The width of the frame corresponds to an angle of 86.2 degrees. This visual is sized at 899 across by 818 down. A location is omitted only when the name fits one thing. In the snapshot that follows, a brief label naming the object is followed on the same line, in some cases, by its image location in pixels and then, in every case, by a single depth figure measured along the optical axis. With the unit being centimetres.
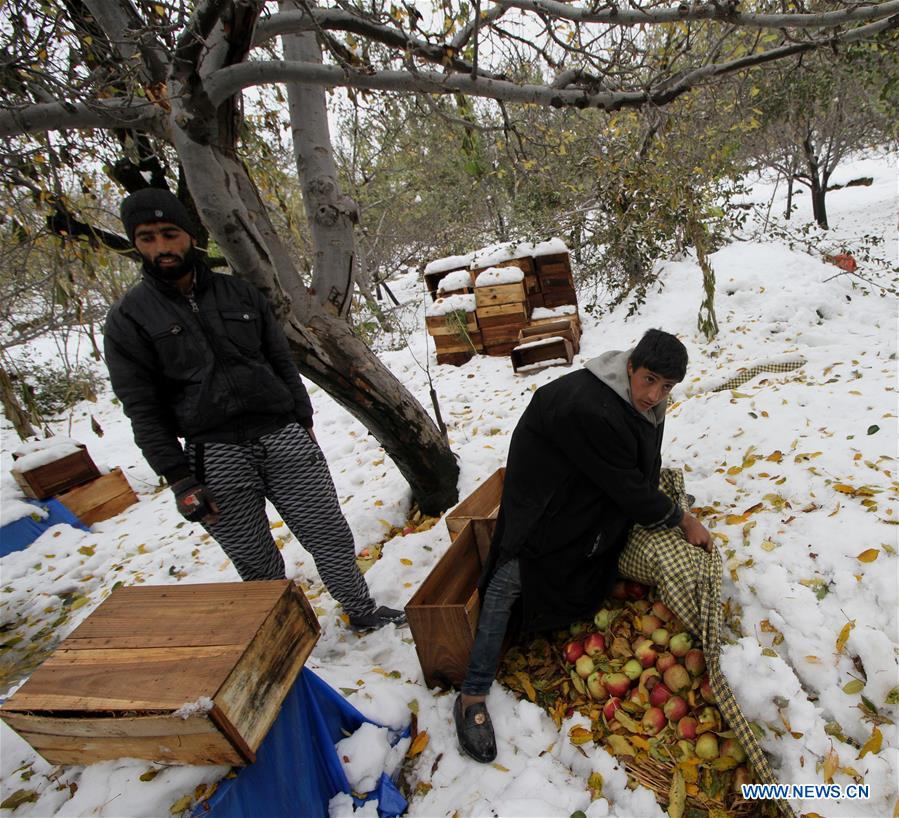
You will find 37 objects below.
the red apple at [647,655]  203
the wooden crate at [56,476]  485
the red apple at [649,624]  211
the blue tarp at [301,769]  142
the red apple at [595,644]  214
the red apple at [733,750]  169
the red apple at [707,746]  172
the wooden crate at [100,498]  509
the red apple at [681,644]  199
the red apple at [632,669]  200
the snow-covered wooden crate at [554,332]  699
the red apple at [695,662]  193
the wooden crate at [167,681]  127
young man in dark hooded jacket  188
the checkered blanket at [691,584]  169
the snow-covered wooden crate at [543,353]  667
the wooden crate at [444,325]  771
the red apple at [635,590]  229
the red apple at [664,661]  198
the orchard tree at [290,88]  203
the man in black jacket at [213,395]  182
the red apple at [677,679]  191
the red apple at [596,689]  200
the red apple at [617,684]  198
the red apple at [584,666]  208
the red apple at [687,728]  180
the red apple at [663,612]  212
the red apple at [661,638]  205
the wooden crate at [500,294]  735
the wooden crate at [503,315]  741
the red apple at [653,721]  186
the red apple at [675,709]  185
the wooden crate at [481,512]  265
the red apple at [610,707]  193
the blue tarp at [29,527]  450
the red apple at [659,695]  191
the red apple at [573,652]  216
